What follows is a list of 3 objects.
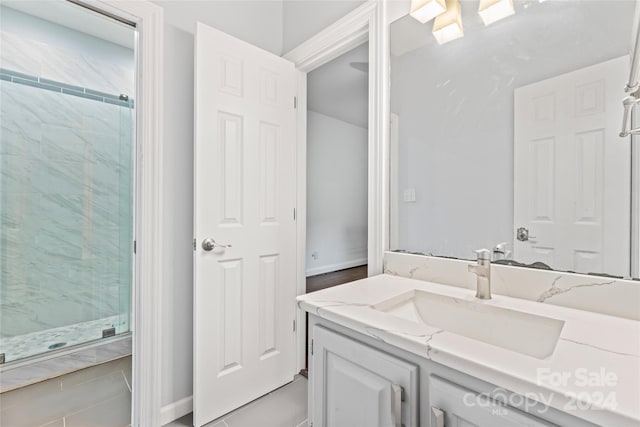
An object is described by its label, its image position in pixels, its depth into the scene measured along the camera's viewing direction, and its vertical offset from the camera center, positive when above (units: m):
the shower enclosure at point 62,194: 2.12 +0.12
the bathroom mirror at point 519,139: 0.90 +0.27
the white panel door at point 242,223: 1.56 -0.07
